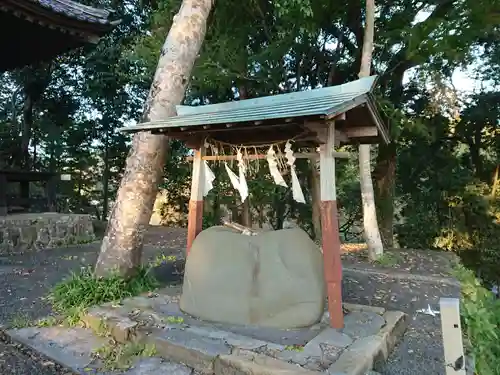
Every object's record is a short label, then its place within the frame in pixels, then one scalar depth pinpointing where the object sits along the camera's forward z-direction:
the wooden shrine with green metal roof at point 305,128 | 3.06
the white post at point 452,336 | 1.81
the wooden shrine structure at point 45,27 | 5.04
